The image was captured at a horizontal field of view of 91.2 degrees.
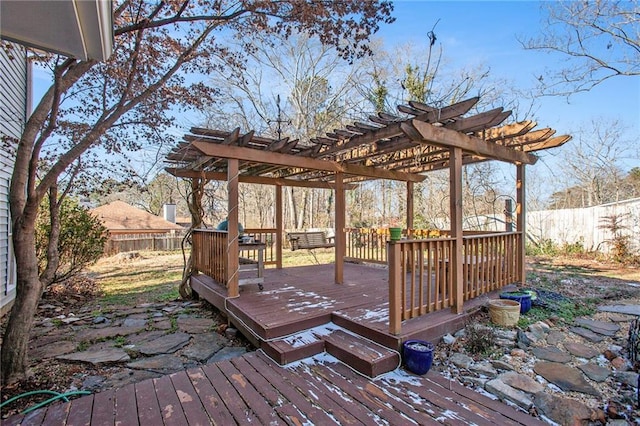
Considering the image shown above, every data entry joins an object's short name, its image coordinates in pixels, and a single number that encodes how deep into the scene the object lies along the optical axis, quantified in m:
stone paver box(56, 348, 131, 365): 3.19
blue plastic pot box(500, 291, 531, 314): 4.11
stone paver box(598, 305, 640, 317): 4.25
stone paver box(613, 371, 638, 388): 2.52
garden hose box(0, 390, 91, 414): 2.32
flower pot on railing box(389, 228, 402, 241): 5.62
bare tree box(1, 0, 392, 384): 2.76
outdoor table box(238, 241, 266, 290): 4.85
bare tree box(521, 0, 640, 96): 7.75
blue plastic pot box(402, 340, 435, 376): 2.70
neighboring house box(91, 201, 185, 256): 14.03
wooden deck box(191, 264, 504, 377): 2.94
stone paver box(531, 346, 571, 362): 2.97
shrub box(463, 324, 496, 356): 3.10
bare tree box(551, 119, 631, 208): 13.97
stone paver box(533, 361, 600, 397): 2.49
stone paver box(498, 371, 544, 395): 2.46
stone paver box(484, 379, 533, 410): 2.30
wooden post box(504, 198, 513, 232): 5.53
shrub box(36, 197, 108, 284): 5.76
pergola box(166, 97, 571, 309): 3.39
